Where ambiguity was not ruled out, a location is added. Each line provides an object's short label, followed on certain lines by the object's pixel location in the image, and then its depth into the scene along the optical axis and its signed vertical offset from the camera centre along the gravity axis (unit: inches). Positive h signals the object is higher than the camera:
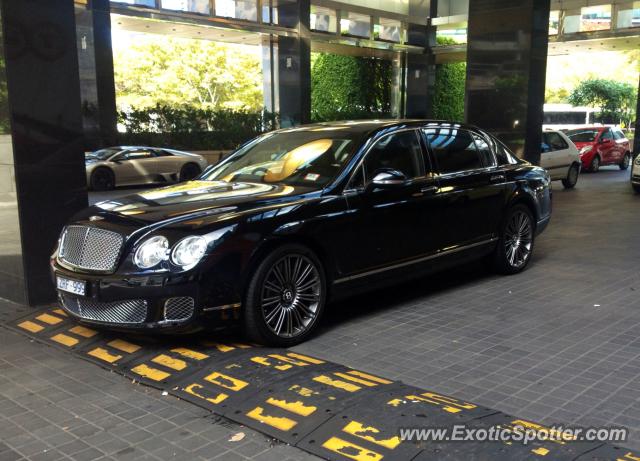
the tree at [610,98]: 1525.7 +10.0
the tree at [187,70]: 1118.4 +60.8
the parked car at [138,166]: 535.8 -53.8
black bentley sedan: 176.4 -38.6
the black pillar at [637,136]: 792.3 -41.3
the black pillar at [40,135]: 225.9 -10.8
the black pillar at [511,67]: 541.6 +30.5
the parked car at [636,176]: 607.5 -68.9
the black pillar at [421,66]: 1003.3 +60.0
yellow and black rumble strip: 129.6 -69.1
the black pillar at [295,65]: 781.9 +46.9
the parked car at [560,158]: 649.6 -55.6
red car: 878.4 -59.3
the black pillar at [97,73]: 563.2 +27.4
